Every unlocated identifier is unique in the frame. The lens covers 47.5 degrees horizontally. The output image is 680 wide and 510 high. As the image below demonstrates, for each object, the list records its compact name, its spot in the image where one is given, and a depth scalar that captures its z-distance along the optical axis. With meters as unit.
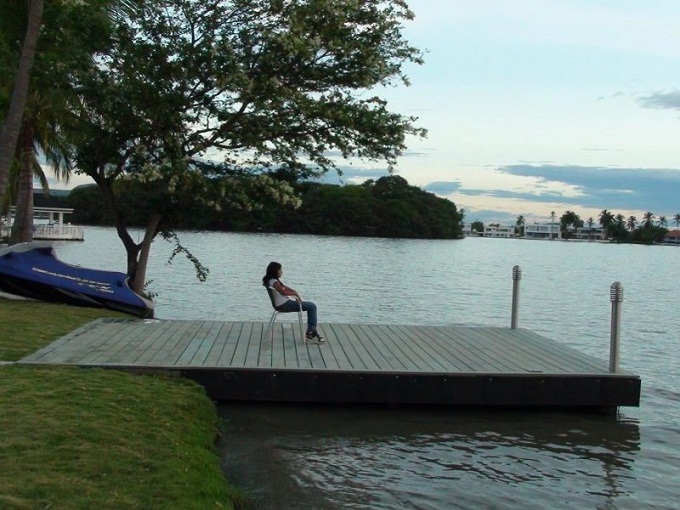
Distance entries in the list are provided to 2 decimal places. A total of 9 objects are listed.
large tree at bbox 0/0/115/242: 14.18
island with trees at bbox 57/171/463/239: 113.12
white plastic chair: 11.06
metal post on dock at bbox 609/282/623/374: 10.40
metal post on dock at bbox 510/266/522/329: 14.08
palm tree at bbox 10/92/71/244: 19.17
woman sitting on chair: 11.08
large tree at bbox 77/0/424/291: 14.16
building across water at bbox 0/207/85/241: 70.88
